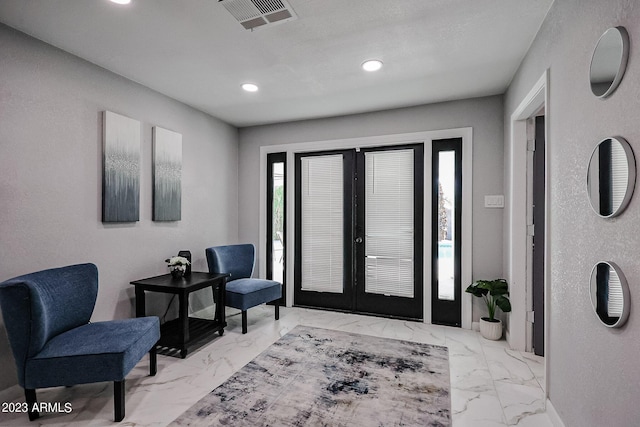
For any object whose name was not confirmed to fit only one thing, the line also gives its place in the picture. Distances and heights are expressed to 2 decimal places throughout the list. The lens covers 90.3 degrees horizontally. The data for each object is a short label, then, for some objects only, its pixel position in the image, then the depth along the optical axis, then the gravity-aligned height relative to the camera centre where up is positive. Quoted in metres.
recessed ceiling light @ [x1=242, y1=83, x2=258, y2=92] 3.10 +1.28
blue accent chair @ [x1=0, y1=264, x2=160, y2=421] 1.79 -0.77
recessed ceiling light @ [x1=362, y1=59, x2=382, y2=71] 2.62 +1.27
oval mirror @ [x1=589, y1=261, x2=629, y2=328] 1.18 -0.31
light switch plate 3.33 +0.15
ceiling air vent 1.87 +1.25
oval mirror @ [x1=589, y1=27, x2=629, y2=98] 1.18 +0.62
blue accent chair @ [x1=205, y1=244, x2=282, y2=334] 3.32 -0.76
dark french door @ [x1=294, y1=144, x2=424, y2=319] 3.77 -0.19
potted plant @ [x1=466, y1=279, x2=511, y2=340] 3.02 -0.81
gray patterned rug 1.95 -1.24
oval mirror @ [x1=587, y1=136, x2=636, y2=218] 1.16 +0.15
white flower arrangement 3.10 -0.47
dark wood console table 2.74 -0.86
